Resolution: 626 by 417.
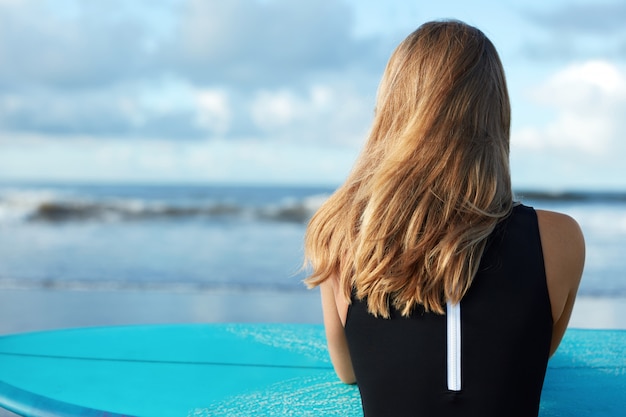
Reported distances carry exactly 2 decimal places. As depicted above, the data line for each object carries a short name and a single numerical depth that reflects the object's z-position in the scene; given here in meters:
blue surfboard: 1.60
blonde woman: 1.12
